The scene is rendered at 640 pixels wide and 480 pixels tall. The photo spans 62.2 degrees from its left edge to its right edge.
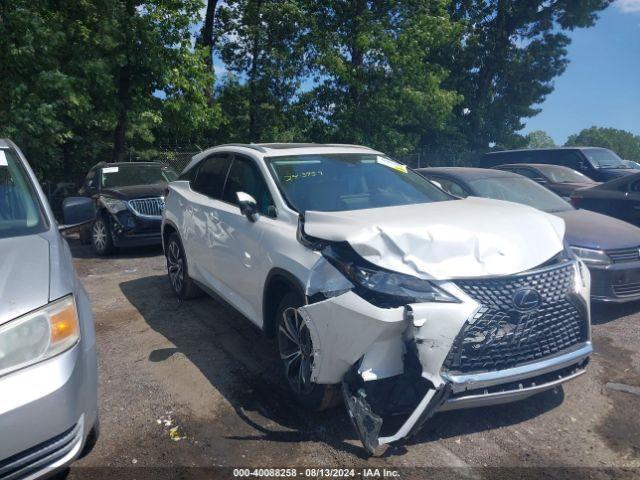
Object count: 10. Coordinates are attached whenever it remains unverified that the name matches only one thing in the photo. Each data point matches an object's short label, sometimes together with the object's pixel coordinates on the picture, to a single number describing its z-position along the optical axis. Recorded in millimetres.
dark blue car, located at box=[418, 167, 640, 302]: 5172
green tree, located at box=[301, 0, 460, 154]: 15766
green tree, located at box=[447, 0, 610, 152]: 24234
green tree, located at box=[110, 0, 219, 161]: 12500
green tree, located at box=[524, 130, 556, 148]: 139625
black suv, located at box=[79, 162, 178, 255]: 8805
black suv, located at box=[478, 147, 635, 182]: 13461
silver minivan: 2164
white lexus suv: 2844
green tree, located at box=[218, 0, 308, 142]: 18016
